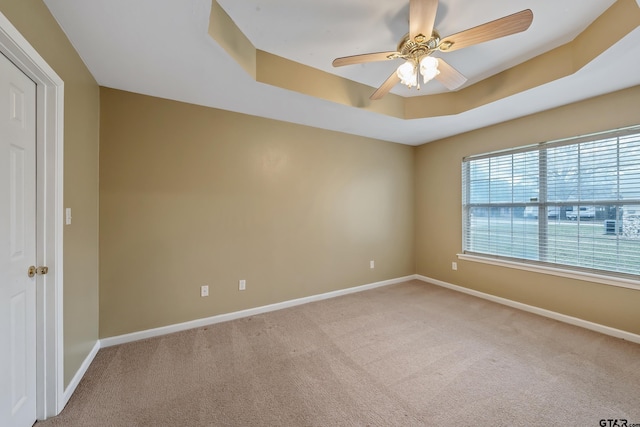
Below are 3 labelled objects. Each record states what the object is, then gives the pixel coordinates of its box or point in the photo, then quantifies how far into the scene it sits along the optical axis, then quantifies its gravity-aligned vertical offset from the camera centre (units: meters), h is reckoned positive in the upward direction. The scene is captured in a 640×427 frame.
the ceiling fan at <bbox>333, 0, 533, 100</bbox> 1.34 +1.08
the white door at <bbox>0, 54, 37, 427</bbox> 1.21 -0.18
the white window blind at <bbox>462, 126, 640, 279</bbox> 2.39 +0.11
